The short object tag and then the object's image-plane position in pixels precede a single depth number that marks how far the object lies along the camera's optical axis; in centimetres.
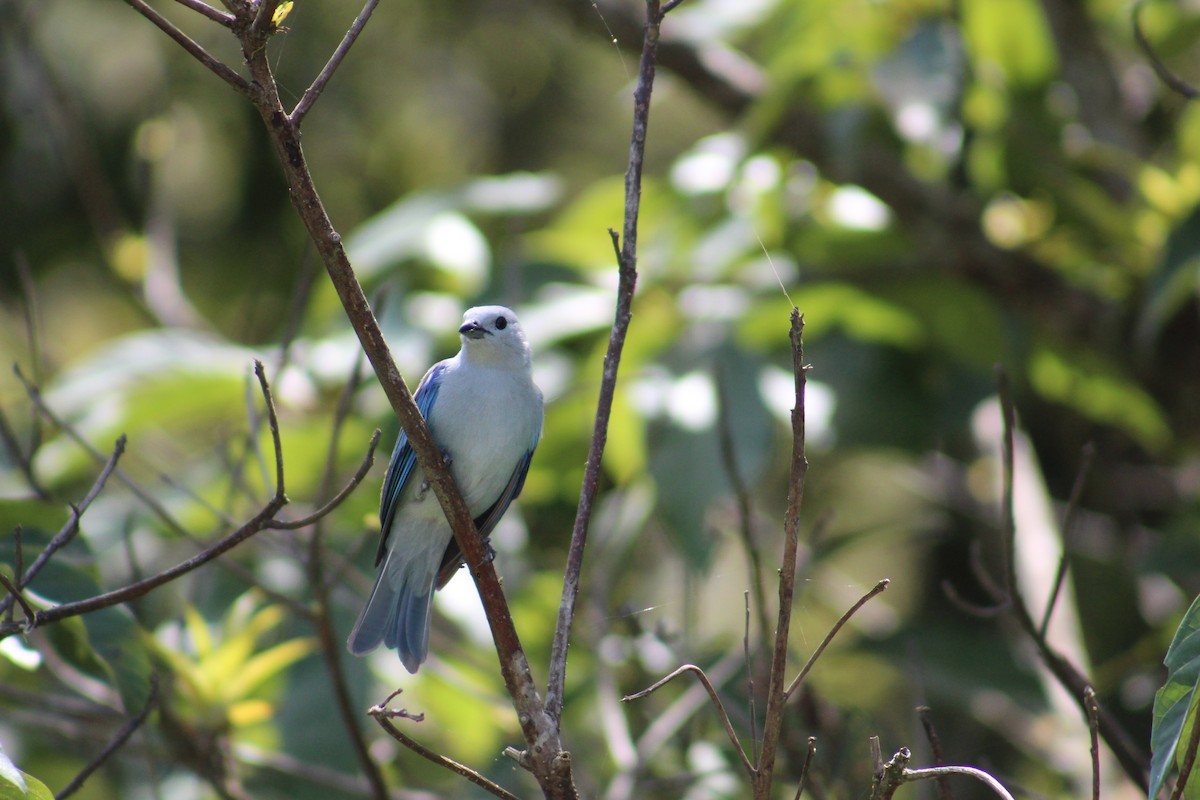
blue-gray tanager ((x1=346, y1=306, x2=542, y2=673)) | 691
